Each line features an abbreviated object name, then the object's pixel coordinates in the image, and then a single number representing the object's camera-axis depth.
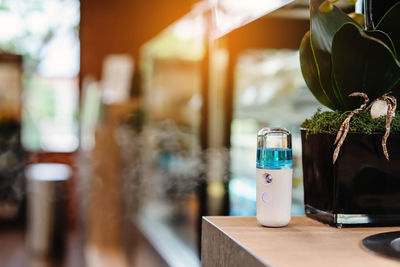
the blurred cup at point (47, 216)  4.48
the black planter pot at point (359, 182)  0.92
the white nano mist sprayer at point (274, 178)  0.93
